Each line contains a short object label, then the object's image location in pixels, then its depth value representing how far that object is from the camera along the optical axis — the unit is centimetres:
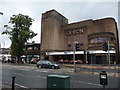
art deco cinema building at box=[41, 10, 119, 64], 3104
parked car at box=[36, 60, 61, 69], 1708
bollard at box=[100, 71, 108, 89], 347
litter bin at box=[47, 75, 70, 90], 309
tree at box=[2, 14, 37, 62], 2927
